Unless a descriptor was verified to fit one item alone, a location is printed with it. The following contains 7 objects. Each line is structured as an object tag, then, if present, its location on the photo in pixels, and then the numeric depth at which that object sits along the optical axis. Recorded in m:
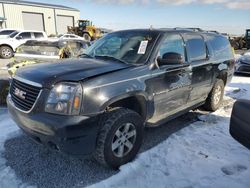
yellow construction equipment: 23.93
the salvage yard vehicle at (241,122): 1.97
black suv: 2.08
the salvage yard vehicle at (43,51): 7.73
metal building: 27.68
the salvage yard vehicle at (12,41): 12.12
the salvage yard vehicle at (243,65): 7.89
